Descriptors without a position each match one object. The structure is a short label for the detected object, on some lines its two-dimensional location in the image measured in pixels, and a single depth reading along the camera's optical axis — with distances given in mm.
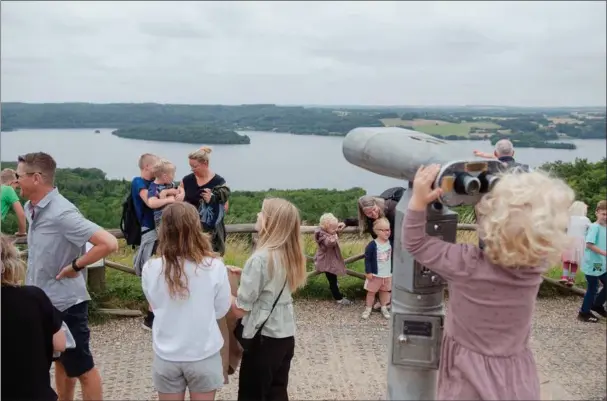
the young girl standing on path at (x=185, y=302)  2574
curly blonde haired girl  1775
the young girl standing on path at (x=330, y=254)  5176
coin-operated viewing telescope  2207
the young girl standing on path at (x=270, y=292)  2803
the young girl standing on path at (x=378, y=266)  5102
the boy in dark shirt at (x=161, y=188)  4387
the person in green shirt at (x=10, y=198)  4672
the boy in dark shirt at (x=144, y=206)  4449
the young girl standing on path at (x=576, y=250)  5145
